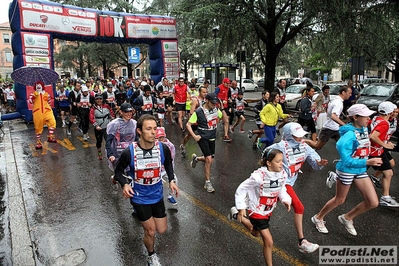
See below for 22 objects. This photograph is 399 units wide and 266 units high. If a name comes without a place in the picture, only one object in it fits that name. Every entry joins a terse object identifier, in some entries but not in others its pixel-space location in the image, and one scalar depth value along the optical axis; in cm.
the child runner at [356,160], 395
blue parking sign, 2447
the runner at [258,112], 834
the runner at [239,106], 1108
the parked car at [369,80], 2753
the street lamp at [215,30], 1583
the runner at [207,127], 583
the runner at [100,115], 751
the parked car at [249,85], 3700
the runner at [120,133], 510
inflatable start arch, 1402
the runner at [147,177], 333
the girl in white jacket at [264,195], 327
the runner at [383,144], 460
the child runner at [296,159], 373
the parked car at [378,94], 1317
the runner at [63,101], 1383
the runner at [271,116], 734
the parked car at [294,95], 1875
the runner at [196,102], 724
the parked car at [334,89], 1856
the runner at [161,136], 499
